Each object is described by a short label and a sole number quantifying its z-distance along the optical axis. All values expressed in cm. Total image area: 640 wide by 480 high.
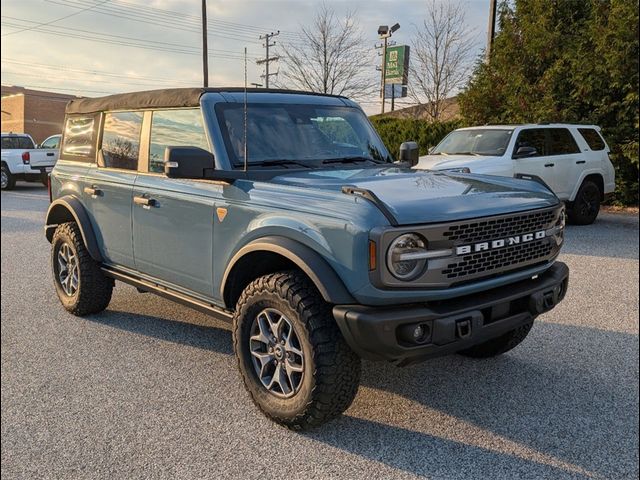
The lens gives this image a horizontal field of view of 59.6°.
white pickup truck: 1672
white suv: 870
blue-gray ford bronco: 260
